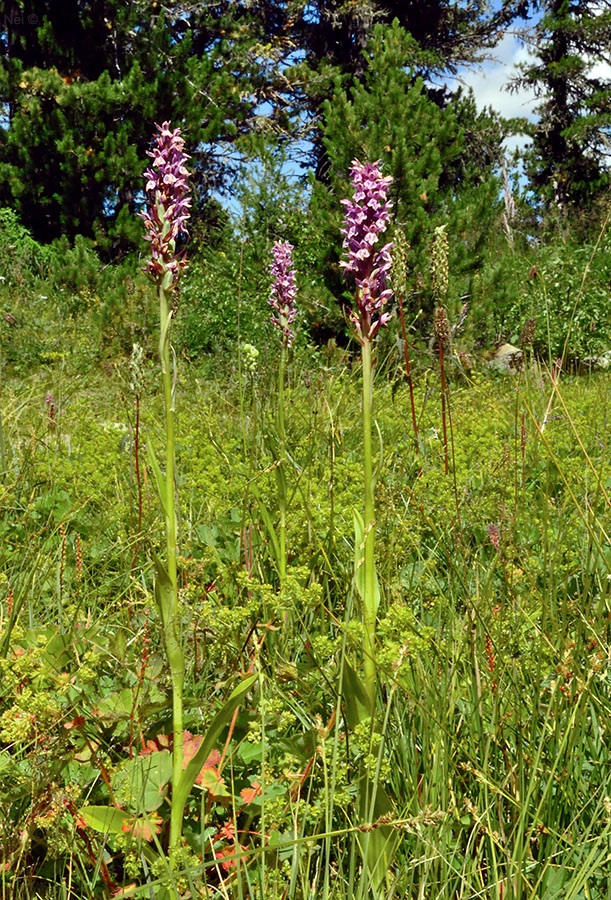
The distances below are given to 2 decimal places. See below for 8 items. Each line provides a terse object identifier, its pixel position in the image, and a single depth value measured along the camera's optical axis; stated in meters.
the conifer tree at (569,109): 16.10
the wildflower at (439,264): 1.05
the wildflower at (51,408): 1.69
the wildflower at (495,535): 0.91
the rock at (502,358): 5.87
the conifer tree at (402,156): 5.59
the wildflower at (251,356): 1.36
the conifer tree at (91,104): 8.35
